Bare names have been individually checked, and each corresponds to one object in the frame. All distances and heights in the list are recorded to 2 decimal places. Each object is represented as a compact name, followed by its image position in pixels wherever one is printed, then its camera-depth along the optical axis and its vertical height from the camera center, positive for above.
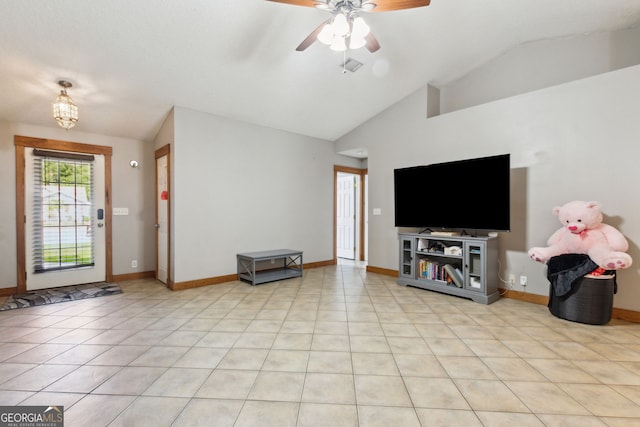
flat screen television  3.58 +0.22
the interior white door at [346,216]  6.79 -0.12
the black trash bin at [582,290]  2.90 -0.78
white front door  4.13 -0.21
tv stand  3.66 -0.74
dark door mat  3.63 -1.12
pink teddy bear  2.81 -0.27
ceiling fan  2.12 +1.46
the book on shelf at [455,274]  3.92 -0.84
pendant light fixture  3.19 +1.08
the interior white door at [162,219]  4.41 -0.12
